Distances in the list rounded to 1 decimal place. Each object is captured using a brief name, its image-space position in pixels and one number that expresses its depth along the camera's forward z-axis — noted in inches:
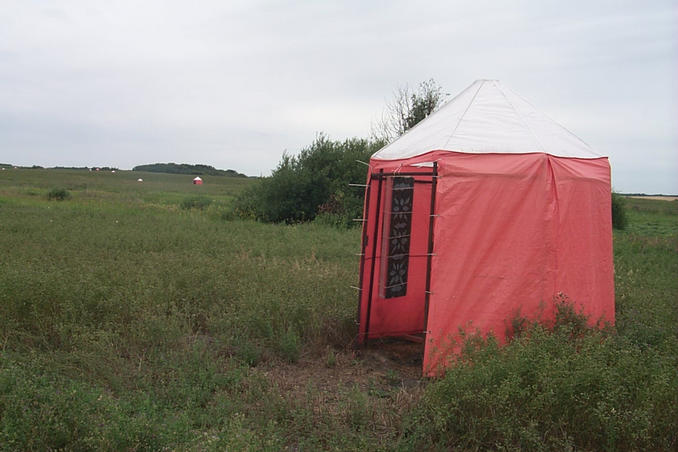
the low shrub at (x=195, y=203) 1063.6
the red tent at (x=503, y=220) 220.5
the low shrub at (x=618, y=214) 1163.3
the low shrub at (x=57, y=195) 1115.9
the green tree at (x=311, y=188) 792.3
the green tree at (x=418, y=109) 1071.6
